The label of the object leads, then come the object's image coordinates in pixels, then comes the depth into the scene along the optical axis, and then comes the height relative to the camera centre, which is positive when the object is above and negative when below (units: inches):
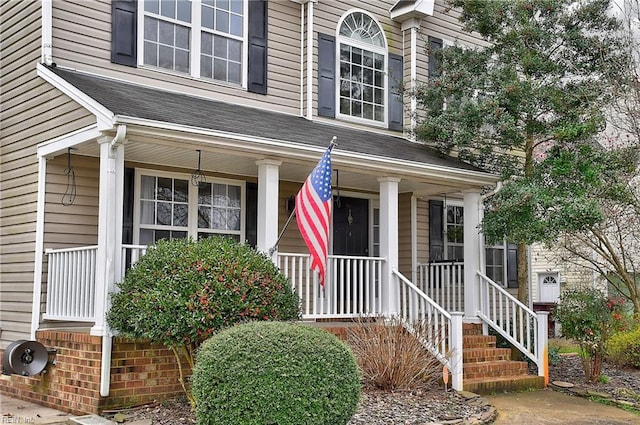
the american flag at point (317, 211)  315.3 +28.0
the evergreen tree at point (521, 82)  424.2 +118.3
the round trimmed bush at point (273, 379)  227.3 -34.7
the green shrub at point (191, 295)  274.2 -8.7
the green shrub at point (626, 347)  434.9 -44.2
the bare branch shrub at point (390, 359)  323.9 -39.2
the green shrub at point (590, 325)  402.6 -29.2
